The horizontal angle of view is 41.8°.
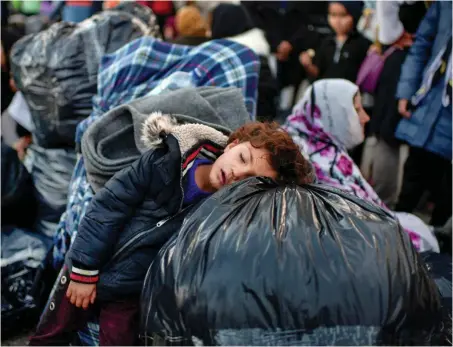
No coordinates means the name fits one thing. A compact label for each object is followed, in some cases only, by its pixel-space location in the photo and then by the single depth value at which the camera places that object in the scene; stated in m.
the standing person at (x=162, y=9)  8.03
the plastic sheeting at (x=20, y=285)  2.77
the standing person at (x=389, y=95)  3.93
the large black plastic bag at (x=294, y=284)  1.32
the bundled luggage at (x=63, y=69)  3.08
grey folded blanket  2.12
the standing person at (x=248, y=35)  3.98
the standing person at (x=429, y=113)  3.42
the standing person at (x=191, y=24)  4.72
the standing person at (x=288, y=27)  6.34
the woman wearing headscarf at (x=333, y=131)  2.94
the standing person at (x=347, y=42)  4.84
